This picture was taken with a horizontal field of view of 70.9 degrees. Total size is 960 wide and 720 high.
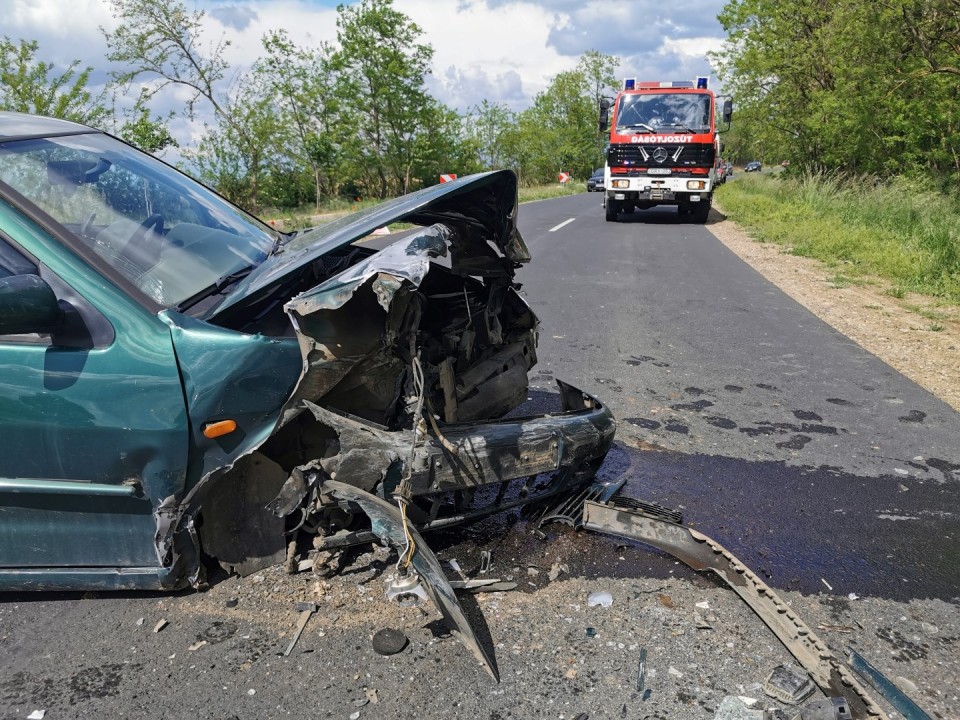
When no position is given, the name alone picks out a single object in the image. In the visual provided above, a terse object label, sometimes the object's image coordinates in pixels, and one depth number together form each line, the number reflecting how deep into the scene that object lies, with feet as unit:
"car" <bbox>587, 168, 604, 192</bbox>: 126.41
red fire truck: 50.72
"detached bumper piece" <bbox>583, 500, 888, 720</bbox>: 6.85
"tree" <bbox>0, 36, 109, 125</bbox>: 52.90
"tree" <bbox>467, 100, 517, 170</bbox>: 171.29
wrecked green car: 7.27
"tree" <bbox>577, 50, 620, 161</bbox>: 235.20
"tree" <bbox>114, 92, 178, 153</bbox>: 64.44
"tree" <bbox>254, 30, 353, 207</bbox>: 78.59
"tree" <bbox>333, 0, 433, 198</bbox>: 85.56
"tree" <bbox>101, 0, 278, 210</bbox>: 75.41
